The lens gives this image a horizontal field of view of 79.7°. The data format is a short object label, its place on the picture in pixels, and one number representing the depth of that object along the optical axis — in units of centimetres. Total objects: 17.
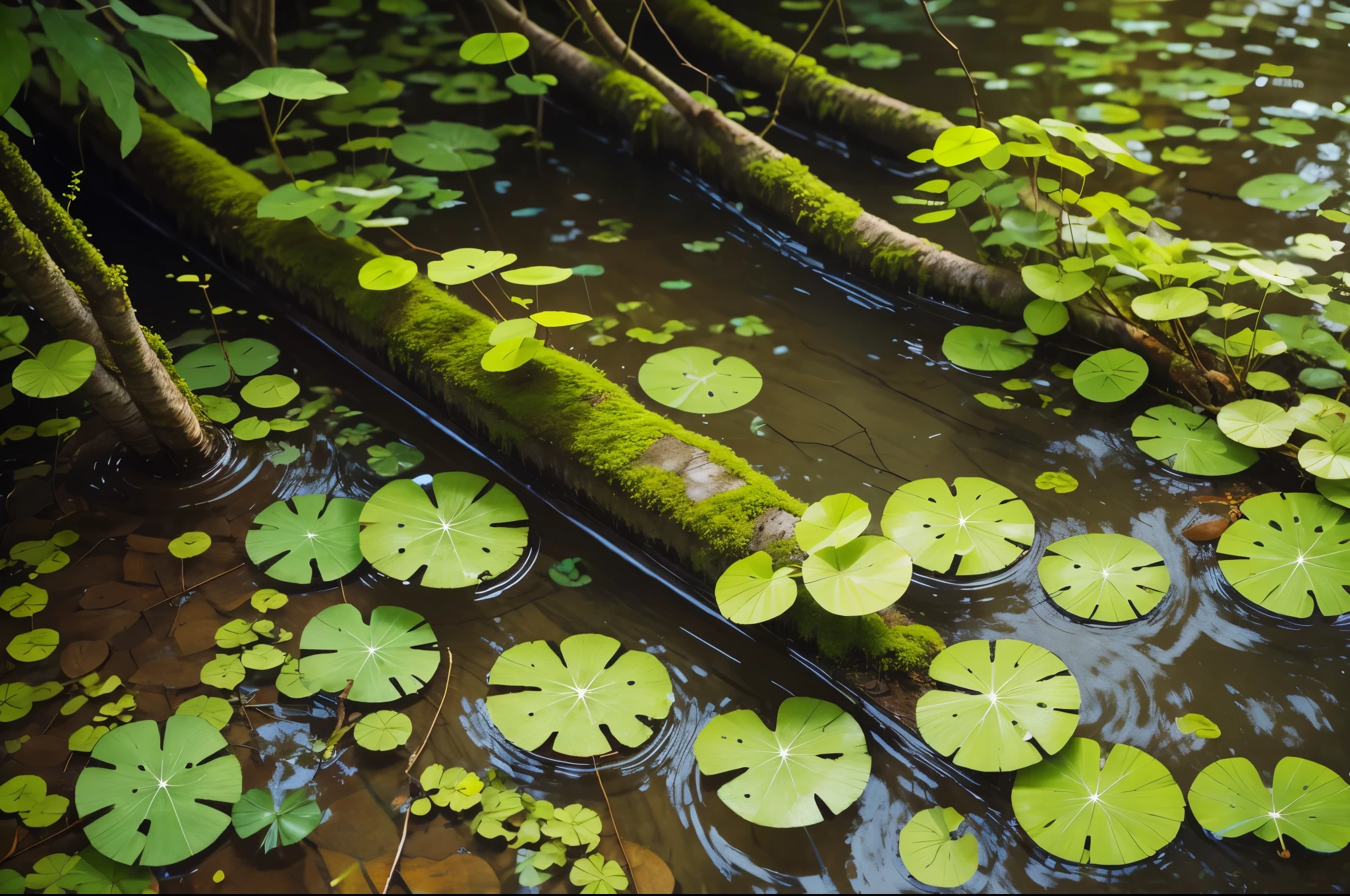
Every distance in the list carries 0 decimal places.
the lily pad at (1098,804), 166
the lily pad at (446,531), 218
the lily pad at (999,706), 174
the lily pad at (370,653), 197
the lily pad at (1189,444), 240
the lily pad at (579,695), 186
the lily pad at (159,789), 168
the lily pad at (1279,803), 166
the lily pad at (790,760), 172
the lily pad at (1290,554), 206
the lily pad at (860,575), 181
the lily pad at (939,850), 165
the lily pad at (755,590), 187
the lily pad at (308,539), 221
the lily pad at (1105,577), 207
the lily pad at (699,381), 265
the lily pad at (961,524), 215
